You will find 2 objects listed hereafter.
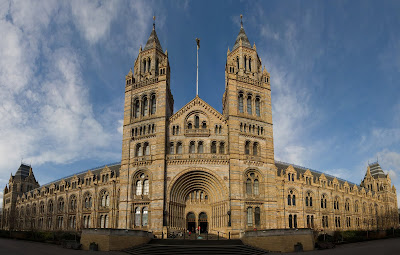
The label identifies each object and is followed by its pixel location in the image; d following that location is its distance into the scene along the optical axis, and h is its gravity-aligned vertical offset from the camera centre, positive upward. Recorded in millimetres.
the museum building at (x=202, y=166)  45312 +4643
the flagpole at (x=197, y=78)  52050 +19827
